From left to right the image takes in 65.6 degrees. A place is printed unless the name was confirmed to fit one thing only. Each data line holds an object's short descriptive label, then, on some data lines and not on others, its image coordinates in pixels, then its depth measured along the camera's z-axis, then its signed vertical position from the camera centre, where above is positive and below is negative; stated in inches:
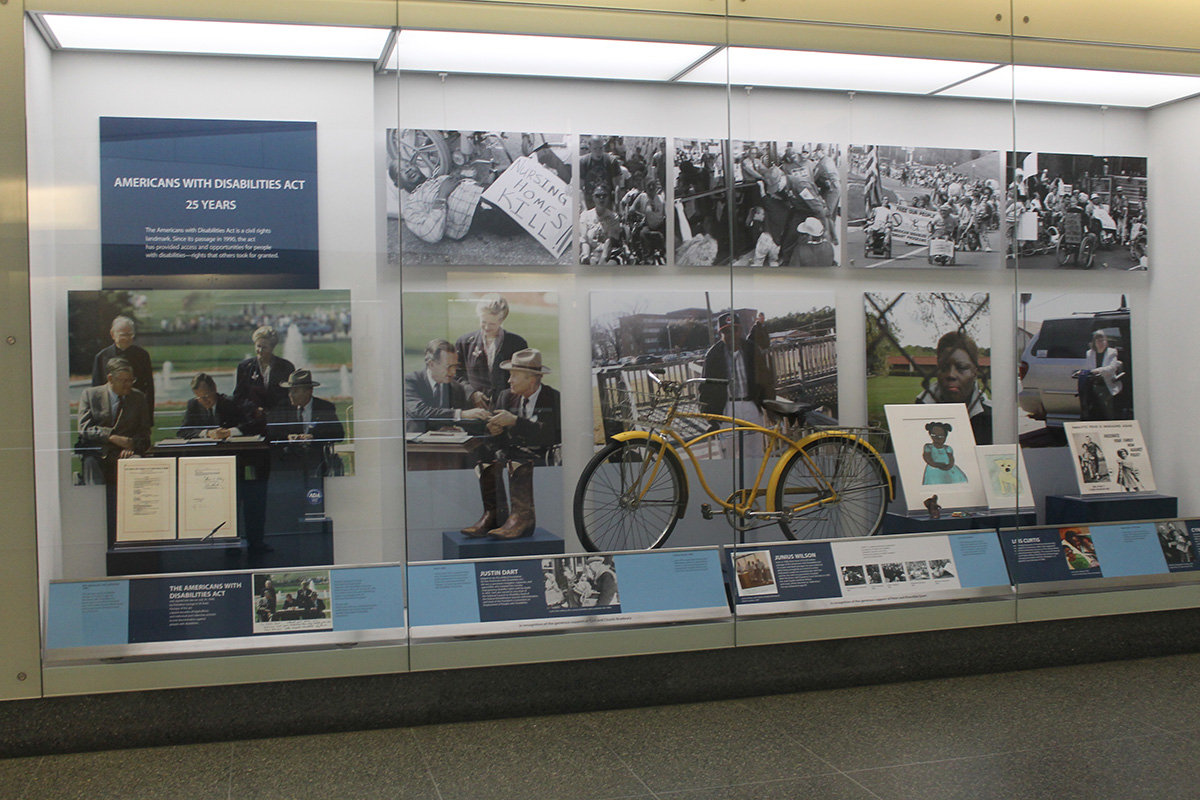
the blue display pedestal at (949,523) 159.8 -22.4
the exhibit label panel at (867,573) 146.9 -28.9
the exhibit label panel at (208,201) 128.3 +28.8
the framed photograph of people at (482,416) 139.6 -2.3
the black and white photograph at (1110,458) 169.5 -12.2
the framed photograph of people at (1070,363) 167.8 +5.3
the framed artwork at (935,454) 165.2 -10.8
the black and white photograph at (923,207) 163.0 +33.0
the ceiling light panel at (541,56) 136.6 +52.4
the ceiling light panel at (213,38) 125.6 +51.2
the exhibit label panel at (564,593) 135.8 -29.0
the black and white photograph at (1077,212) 164.4 +32.7
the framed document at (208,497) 131.6 -13.0
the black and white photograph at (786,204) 154.0 +32.7
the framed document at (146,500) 129.5 -13.0
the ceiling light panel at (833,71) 148.3 +53.5
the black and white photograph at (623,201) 148.9 +32.1
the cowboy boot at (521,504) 146.4 -16.3
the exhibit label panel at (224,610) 126.4 -28.7
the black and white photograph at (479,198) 138.3 +31.2
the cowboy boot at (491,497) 145.3 -15.0
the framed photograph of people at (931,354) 166.9 +7.3
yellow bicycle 153.3 -14.6
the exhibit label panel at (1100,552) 157.6 -27.9
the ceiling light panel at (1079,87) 159.2 +53.6
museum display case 128.0 +11.1
